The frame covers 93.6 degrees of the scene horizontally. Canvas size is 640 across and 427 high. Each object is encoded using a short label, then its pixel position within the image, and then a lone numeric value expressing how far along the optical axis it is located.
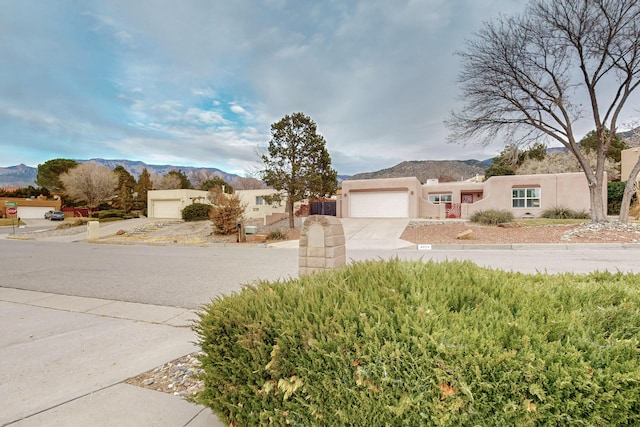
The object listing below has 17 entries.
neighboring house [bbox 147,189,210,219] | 29.98
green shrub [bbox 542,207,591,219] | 19.80
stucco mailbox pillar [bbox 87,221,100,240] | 18.92
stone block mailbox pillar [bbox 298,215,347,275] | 3.58
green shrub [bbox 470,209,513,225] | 17.06
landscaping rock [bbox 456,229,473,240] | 12.73
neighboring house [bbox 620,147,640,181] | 25.47
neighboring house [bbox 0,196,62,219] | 38.94
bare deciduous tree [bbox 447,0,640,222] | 12.03
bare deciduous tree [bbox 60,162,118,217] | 35.22
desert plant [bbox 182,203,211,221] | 25.81
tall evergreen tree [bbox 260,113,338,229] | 17.95
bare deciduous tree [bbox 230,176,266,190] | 55.96
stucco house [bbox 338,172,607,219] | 21.42
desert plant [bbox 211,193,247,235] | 16.47
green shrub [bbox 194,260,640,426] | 1.30
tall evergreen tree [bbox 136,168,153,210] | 39.66
